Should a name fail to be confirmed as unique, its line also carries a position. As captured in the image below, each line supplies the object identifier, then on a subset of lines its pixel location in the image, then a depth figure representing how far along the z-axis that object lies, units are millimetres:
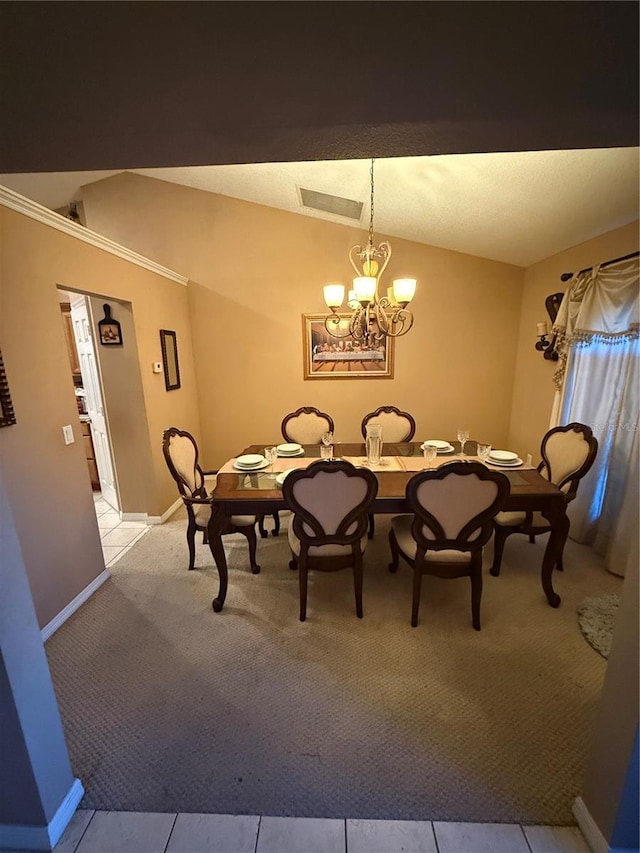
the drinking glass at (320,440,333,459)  2453
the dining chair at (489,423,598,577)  2203
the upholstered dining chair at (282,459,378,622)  1804
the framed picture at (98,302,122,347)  2932
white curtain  2299
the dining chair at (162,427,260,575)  2354
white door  3203
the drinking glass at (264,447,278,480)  2612
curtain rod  2748
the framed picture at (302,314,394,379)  3920
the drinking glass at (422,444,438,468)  2543
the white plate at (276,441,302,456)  2744
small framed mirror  3406
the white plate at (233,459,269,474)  2463
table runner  2418
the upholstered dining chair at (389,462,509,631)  1736
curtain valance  2238
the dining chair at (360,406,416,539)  3234
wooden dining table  2008
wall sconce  3053
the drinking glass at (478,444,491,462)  2495
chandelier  2061
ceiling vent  3088
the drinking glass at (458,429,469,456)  2619
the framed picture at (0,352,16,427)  1688
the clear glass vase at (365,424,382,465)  2502
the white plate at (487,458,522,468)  2400
